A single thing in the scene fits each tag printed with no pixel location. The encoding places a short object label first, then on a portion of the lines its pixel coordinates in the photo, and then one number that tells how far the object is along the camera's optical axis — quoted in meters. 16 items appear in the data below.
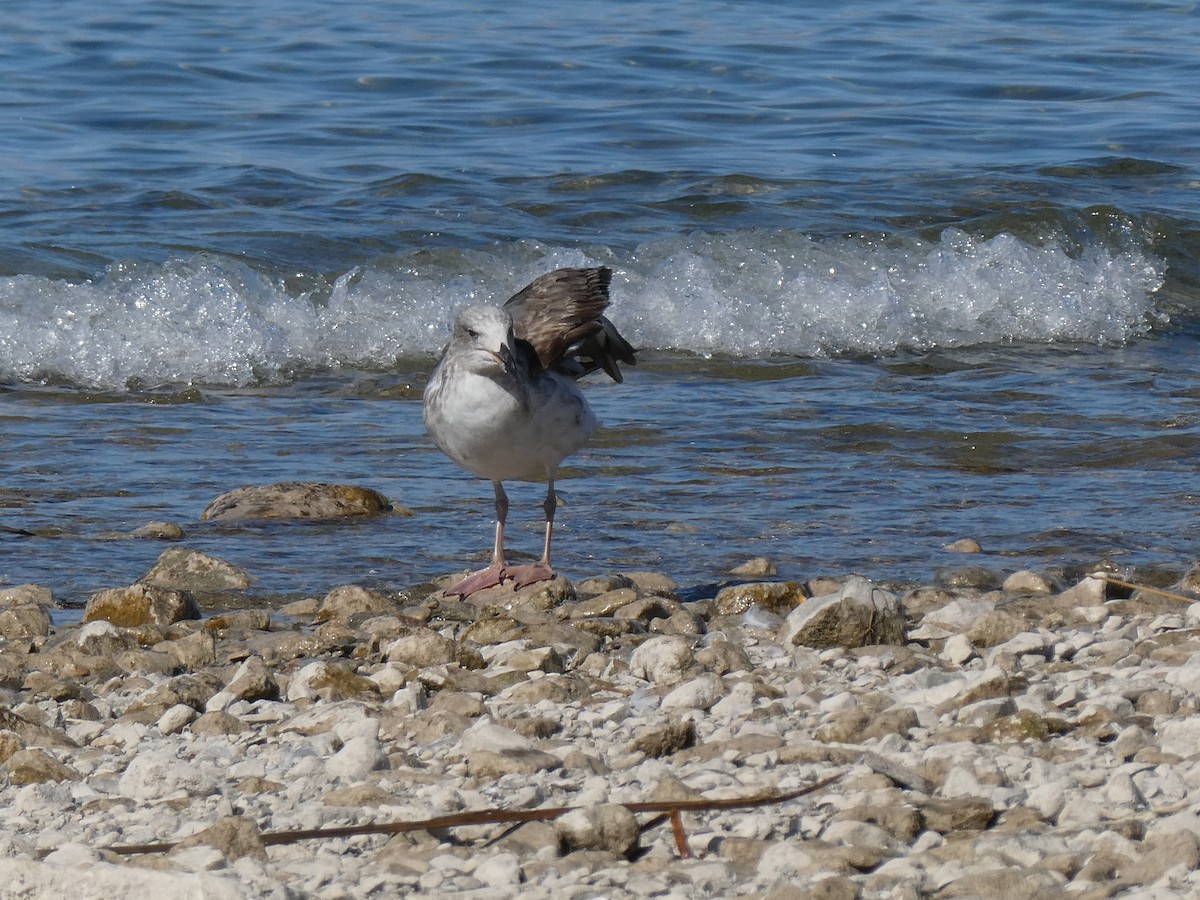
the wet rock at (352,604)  10.08
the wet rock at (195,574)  10.60
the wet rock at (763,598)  9.98
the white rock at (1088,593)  9.96
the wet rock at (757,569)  10.84
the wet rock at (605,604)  9.90
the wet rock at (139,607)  9.84
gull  9.95
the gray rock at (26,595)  10.12
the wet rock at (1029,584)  10.35
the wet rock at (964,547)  11.38
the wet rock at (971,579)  10.62
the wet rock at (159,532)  11.66
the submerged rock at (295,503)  12.19
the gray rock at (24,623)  9.51
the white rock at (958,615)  9.34
